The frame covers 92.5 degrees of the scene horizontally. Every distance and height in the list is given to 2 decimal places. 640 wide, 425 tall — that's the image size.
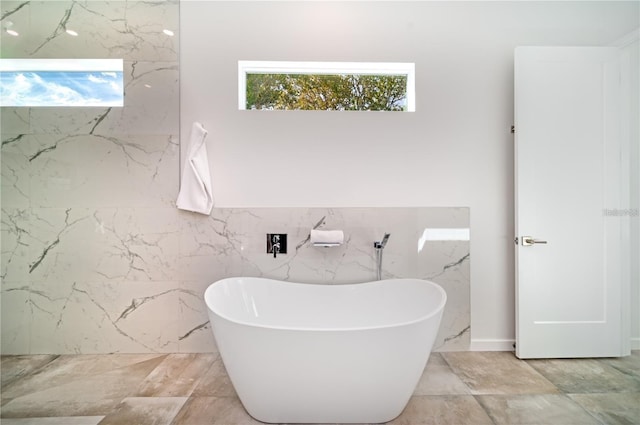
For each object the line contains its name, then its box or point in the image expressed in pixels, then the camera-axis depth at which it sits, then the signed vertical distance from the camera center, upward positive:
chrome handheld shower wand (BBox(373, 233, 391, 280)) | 2.21 -0.30
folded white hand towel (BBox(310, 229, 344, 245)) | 2.14 -0.17
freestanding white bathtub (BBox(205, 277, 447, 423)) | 1.34 -0.71
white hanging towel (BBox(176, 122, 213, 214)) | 2.19 +0.23
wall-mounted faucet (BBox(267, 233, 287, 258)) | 2.27 -0.23
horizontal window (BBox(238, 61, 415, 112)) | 2.33 +0.97
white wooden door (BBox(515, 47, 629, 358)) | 2.15 +0.07
